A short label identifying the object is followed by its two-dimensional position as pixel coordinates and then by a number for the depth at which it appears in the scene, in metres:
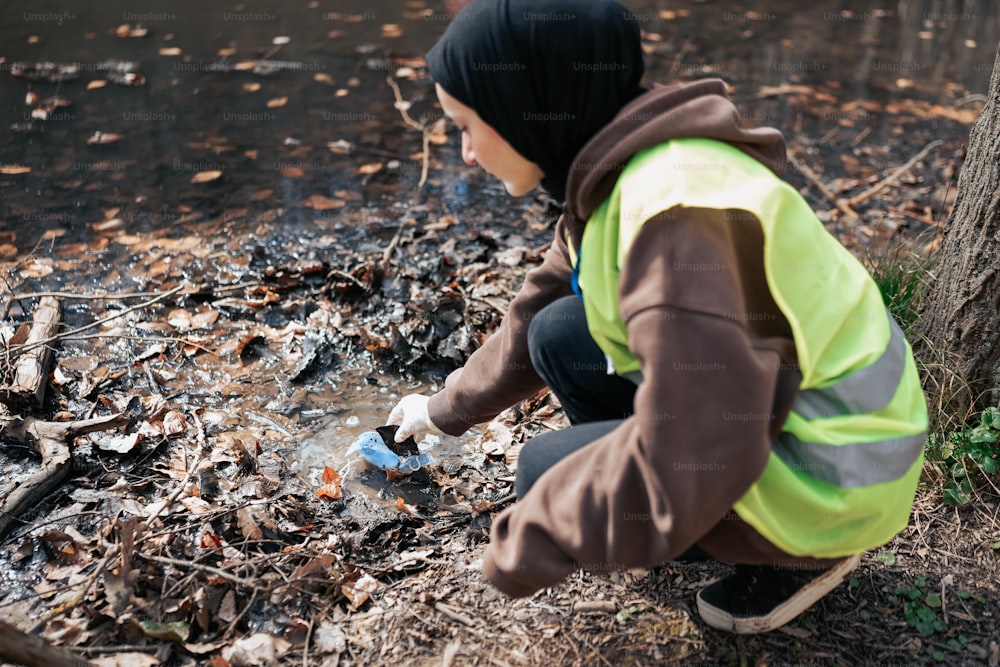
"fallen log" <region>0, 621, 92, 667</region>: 1.47
